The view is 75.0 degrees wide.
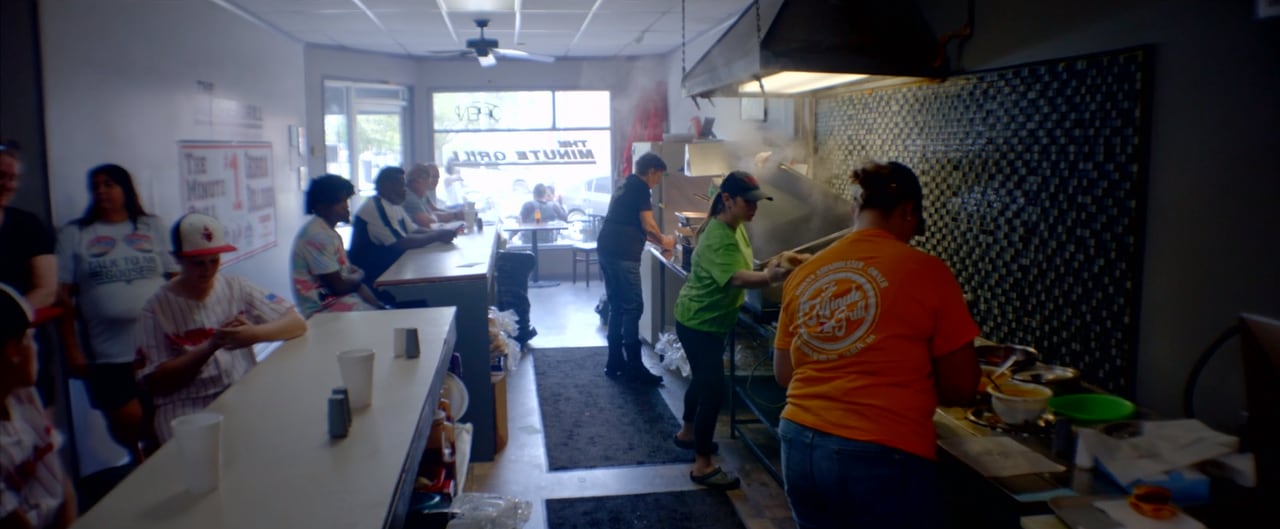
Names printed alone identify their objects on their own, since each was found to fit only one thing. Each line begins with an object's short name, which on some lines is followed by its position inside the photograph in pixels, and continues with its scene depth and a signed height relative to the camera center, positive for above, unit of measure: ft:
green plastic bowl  6.77 -1.87
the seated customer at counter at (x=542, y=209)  31.89 -1.10
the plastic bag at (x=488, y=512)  7.23 -2.93
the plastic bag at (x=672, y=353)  17.65 -3.75
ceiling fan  21.38 +3.43
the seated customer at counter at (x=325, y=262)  11.76 -1.15
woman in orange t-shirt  5.81 -1.31
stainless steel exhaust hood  9.12 +1.58
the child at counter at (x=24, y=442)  6.27 -2.07
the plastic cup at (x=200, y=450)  4.98 -1.61
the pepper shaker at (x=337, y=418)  5.97 -1.69
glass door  28.89 +1.85
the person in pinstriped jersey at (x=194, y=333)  7.79 -1.47
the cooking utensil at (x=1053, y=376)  7.65 -1.81
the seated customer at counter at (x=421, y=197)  19.31 -0.39
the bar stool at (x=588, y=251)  30.48 -2.67
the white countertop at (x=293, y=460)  4.81 -1.87
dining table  29.94 -1.76
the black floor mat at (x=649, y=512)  11.28 -4.60
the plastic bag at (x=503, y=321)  14.88 -2.66
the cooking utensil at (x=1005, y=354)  8.23 -1.75
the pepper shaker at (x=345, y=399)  5.99 -1.57
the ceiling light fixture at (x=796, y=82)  10.75 +1.36
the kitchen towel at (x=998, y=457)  6.15 -2.10
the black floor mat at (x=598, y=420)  13.75 -4.45
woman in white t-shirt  11.10 -1.50
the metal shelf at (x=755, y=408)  12.36 -3.56
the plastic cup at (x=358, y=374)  6.61 -1.54
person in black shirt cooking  17.44 -1.45
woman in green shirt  10.91 -1.53
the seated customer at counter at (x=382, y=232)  15.51 -0.97
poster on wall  16.80 -0.19
